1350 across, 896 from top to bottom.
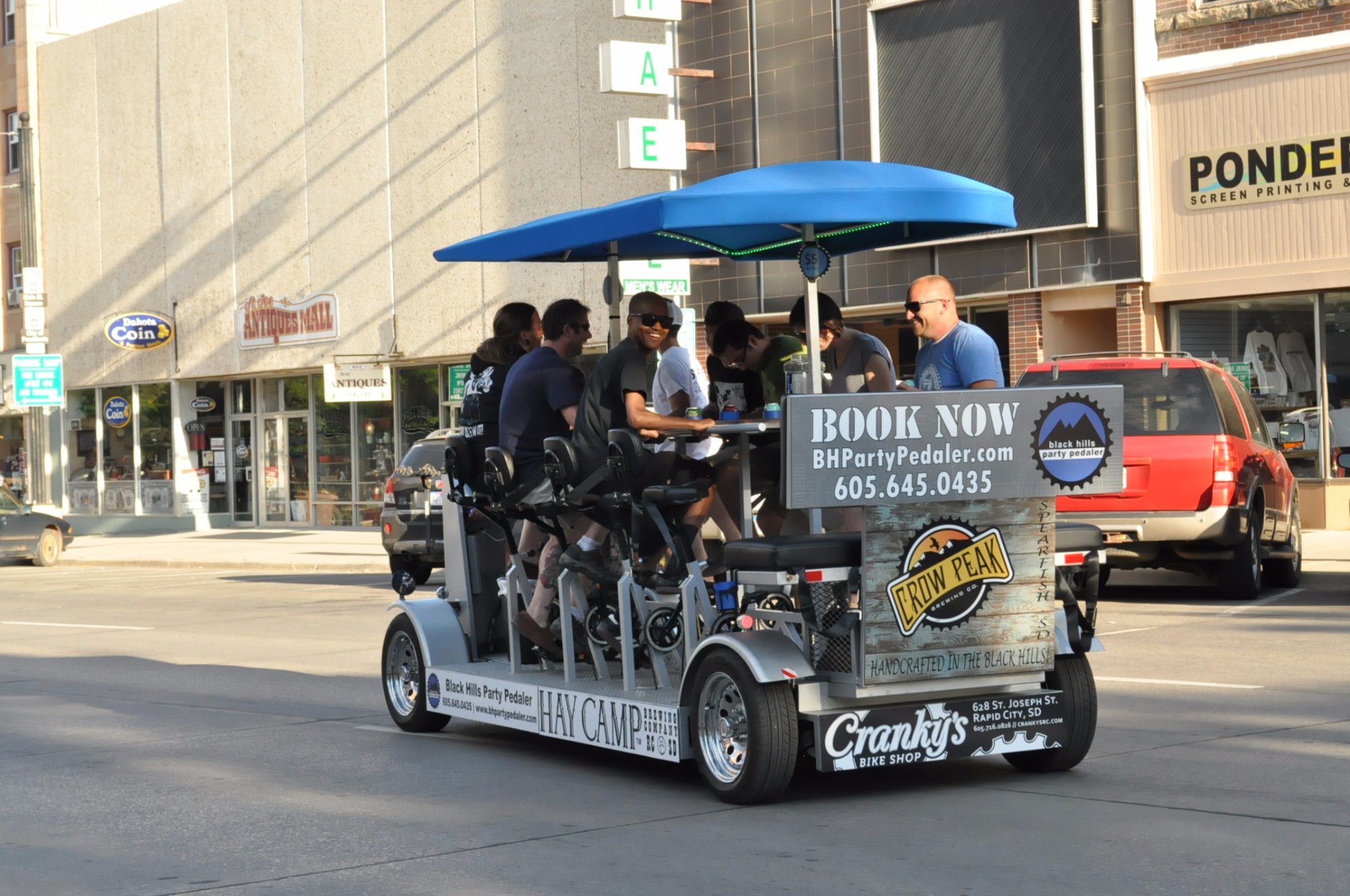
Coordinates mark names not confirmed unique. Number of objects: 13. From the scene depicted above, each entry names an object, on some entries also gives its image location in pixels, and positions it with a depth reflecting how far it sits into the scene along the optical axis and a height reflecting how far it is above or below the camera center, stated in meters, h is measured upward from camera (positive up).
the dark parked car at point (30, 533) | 47.78 -1.05
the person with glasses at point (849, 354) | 15.29 +0.41
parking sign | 58.22 +1.62
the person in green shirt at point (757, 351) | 15.38 +0.44
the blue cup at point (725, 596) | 12.64 -0.63
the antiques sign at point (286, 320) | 56.62 +2.54
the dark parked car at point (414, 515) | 33.83 -0.69
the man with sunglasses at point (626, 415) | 13.88 +0.13
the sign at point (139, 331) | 61.59 +2.61
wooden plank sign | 11.71 -0.60
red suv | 24.77 -0.45
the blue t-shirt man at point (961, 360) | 13.79 +0.32
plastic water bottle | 13.62 +0.28
